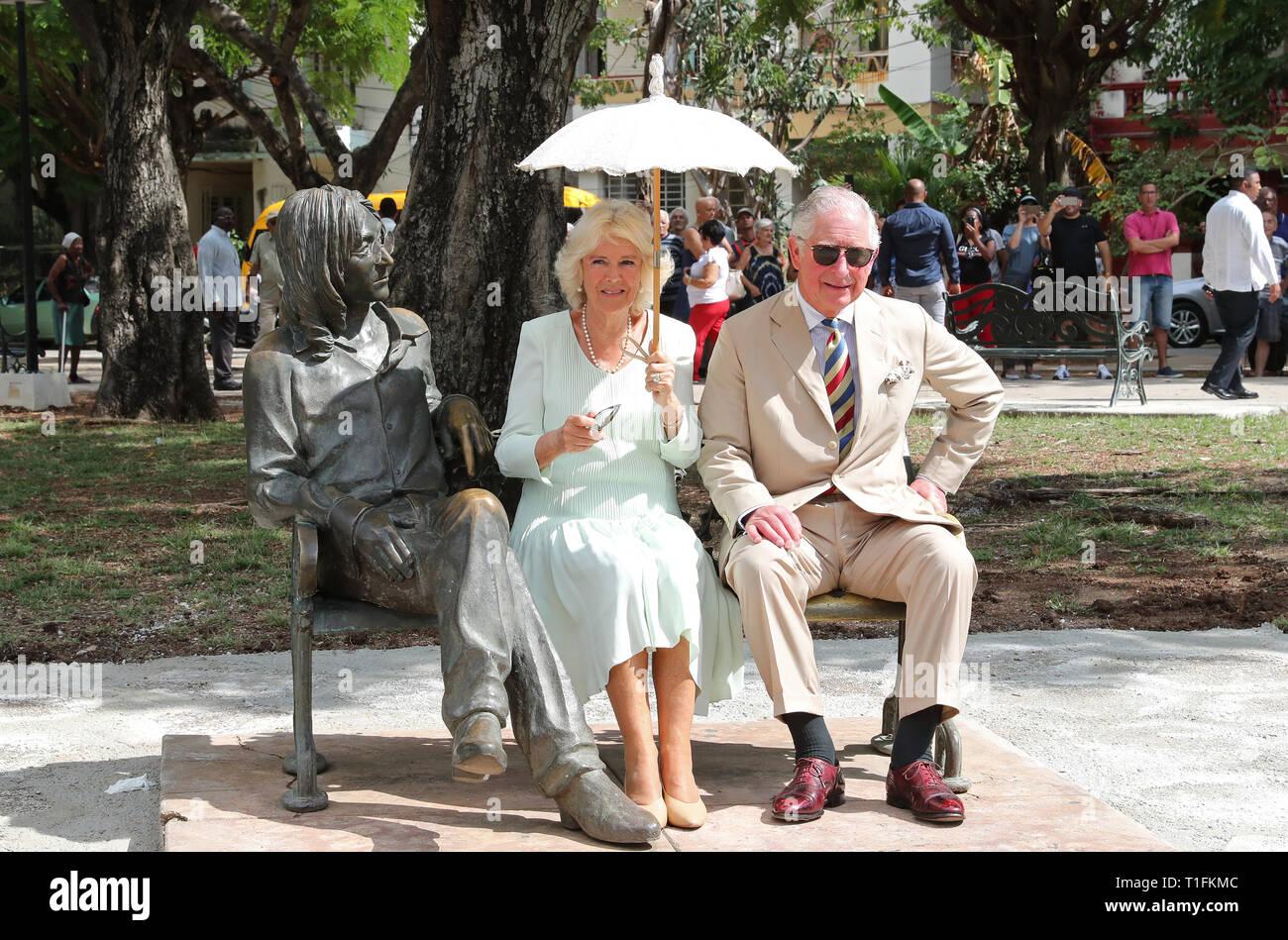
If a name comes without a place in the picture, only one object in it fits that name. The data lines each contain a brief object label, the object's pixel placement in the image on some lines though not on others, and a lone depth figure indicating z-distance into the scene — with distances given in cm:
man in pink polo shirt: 1566
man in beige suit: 409
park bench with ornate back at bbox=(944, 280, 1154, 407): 1378
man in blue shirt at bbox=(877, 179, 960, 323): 1410
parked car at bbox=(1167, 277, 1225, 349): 2106
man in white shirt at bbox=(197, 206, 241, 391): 1609
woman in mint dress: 404
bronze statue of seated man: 377
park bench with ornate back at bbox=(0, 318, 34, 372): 1798
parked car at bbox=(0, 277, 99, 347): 2355
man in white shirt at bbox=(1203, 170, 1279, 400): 1384
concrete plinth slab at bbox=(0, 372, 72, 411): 1564
